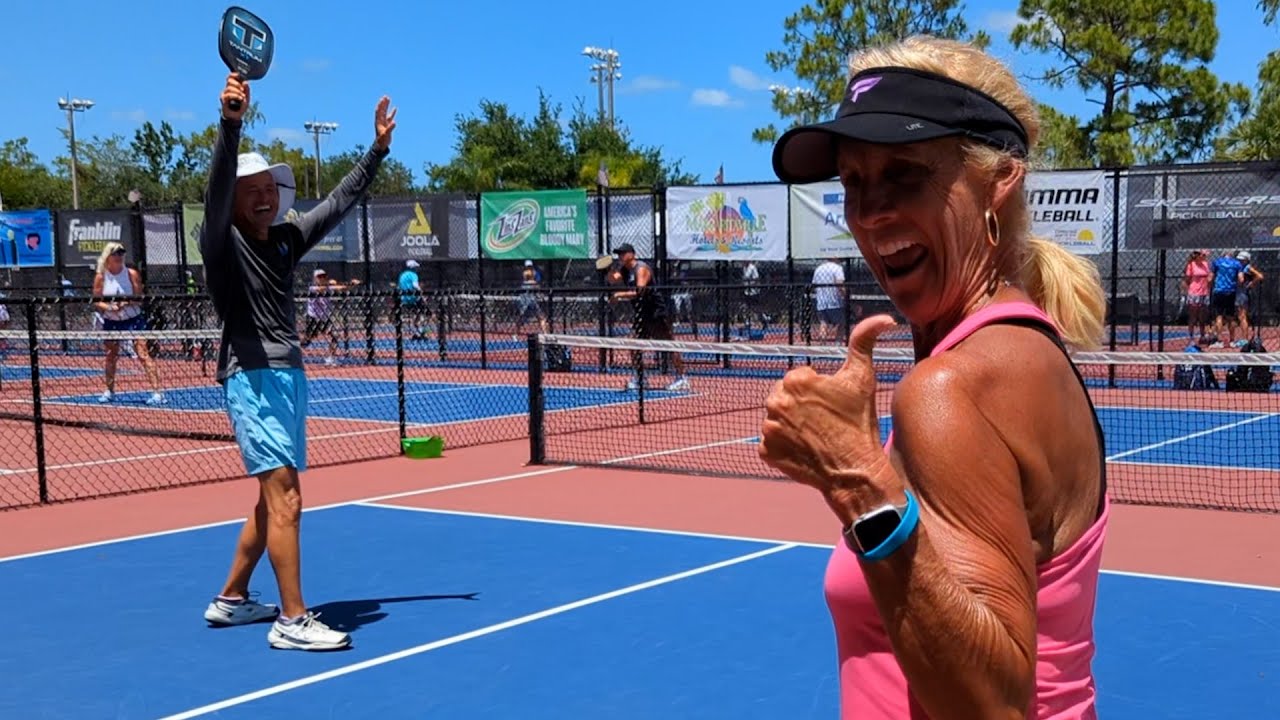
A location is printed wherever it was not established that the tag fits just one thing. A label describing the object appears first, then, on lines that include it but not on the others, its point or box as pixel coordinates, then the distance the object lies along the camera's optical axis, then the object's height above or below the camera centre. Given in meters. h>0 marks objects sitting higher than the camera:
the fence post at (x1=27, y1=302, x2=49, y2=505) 9.70 -1.06
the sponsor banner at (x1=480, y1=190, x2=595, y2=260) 21.08 +0.68
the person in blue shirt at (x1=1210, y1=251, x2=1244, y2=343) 18.61 -0.43
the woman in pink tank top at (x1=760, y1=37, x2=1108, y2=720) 1.51 -0.20
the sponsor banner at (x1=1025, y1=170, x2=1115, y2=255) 16.66 +0.65
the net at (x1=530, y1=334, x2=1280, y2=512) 10.07 -1.75
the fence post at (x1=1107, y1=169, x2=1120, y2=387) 16.38 +0.40
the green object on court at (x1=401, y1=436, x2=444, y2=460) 11.82 -1.64
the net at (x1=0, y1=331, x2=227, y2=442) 14.06 -1.72
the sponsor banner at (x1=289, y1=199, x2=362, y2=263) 24.33 +0.51
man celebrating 5.95 -0.43
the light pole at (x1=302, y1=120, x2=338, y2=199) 79.31 +8.64
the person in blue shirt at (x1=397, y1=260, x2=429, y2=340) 24.58 -0.81
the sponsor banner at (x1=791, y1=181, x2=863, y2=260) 18.53 +0.55
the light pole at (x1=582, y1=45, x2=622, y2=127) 58.38 +9.16
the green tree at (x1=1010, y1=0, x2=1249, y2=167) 32.44 +4.92
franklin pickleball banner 25.75 +0.78
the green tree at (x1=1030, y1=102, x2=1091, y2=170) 33.16 +3.07
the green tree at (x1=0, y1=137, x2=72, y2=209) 65.56 +4.57
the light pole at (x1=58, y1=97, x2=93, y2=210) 61.38 +7.87
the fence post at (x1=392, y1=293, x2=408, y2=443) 12.16 -0.95
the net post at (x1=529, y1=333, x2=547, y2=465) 11.27 -1.33
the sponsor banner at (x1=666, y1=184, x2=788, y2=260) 19.22 +0.62
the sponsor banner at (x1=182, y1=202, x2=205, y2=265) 25.03 +0.97
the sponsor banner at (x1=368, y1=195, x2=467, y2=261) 23.03 +0.67
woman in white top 16.41 -0.44
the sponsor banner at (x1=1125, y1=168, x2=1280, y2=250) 16.22 +0.60
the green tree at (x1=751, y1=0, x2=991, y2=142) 35.50 +6.33
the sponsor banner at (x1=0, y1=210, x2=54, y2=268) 26.47 +0.67
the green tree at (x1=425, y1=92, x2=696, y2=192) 49.31 +4.39
